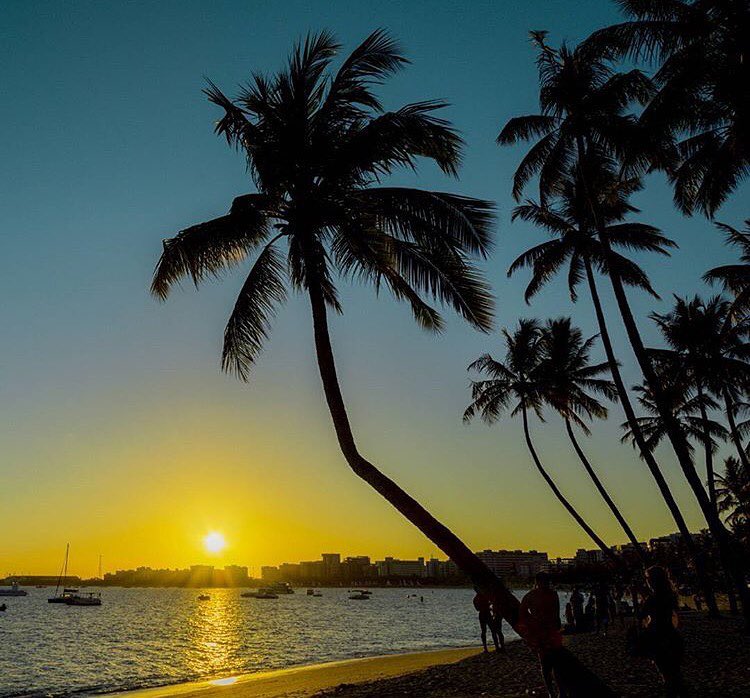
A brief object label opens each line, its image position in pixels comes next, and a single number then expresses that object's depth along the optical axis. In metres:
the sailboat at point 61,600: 106.45
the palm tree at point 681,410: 25.76
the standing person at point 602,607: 25.56
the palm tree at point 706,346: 25.02
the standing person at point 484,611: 16.50
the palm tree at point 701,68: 12.54
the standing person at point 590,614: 27.22
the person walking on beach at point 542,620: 8.27
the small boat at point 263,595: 147.69
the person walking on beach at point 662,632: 7.62
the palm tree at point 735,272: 22.09
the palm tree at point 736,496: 36.00
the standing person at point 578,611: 26.54
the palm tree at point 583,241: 21.77
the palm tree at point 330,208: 11.28
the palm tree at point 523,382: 31.16
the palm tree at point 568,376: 30.69
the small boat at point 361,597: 136.19
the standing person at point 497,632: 17.44
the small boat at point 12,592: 149.04
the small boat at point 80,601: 103.97
